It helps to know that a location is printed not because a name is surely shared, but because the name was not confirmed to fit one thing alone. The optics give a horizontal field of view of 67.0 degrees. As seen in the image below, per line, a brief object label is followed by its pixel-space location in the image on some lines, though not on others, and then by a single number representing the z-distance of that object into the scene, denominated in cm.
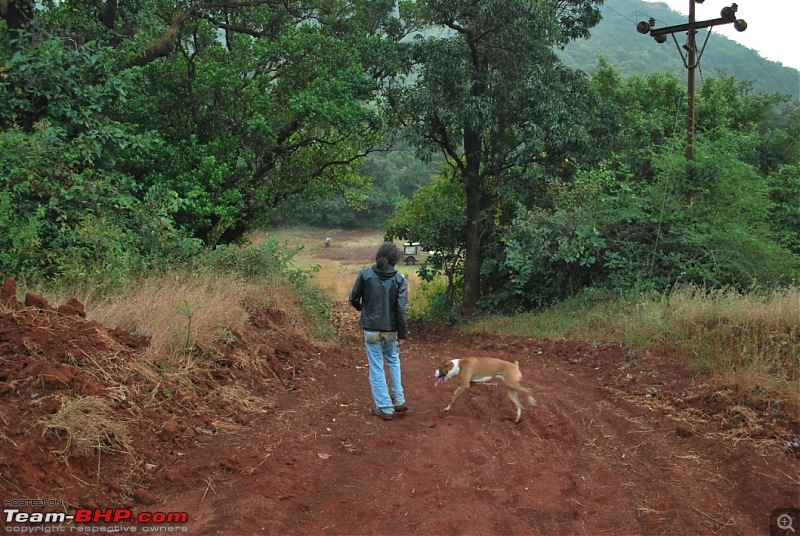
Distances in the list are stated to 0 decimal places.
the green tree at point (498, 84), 1427
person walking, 662
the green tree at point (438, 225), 1795
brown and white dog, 660
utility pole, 1273
